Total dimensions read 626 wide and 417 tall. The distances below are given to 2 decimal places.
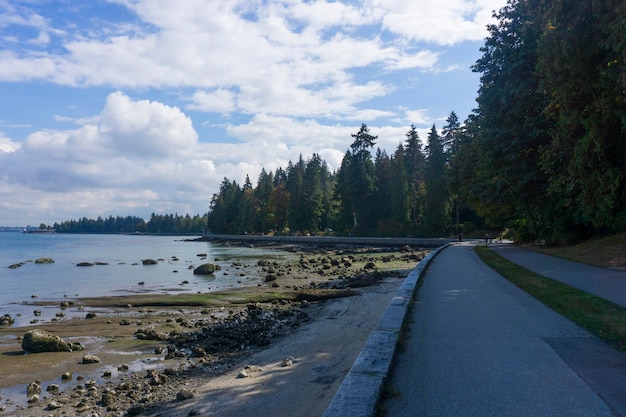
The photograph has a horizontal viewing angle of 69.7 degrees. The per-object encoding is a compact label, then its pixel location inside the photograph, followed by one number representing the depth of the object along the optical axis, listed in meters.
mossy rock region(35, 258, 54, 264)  45.69
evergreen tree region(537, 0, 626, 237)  13.80
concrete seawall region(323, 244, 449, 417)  4.07
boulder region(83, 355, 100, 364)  11.06
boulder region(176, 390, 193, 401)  7.93
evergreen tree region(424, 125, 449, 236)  67.62
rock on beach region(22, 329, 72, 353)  11.87
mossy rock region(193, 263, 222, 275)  33.34
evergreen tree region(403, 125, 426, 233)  77.31
